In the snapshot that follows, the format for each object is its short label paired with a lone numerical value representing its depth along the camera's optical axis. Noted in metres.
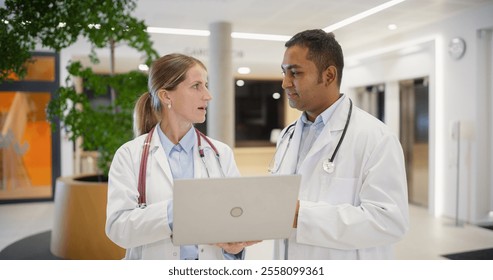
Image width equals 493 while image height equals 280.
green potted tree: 3.07
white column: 4.75
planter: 3.25
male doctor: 1.29
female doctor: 1.35
